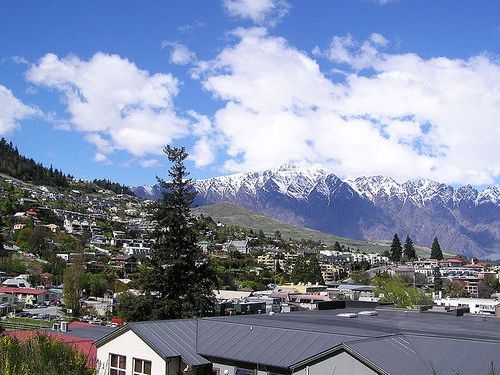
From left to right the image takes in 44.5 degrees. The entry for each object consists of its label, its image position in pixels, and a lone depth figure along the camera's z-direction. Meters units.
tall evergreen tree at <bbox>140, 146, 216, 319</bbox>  31.94
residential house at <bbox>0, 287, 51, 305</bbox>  81.25
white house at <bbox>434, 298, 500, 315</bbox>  68.43
